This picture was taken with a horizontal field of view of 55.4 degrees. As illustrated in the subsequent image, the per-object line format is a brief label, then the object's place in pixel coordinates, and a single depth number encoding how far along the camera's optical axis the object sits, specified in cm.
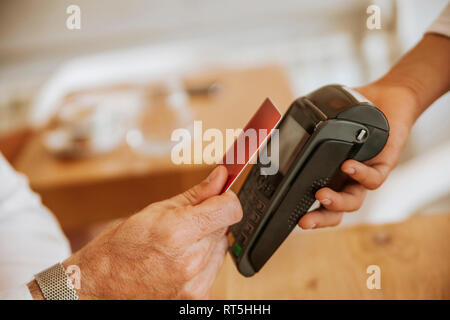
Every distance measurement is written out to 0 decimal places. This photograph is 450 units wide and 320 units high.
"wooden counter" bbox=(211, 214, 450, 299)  53
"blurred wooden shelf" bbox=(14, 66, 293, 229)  115
